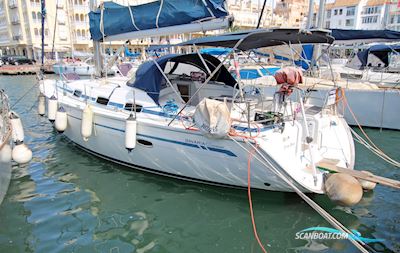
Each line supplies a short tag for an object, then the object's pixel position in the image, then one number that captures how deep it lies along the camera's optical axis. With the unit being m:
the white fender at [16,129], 6.37
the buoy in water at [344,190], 4.78
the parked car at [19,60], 40.66
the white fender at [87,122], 6.80
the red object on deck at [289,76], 5.55
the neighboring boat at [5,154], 5.38
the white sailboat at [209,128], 5.25
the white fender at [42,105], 9.07
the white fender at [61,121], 7.42
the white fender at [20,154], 6.11
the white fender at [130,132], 6.01
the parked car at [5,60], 41.09
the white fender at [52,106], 7.73
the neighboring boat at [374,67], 13.56
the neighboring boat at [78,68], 28.62
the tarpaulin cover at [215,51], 16.26
